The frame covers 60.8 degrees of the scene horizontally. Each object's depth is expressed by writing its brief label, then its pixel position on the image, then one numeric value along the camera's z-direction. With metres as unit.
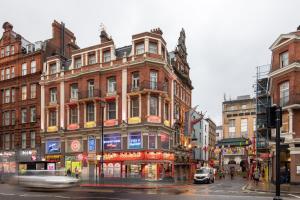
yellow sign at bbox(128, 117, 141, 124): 30.16
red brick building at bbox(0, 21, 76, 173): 36.79
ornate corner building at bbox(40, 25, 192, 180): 29.94
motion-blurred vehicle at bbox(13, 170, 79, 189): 14.98
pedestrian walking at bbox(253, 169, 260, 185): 27.51
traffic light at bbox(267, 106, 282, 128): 9.22
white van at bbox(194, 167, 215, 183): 28.65
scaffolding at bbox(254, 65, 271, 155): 36.92
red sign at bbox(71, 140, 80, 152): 33.08
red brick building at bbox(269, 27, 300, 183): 24.29
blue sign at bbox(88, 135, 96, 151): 31.93
